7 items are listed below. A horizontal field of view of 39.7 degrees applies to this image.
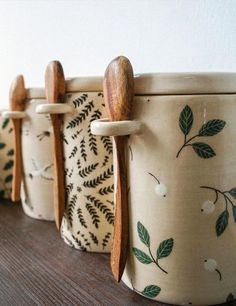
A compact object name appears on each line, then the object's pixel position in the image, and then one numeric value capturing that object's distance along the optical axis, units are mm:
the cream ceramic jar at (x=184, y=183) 278
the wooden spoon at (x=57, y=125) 388
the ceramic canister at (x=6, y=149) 614
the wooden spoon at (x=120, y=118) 287
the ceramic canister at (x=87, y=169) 387
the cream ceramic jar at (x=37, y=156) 486
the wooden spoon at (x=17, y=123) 490
